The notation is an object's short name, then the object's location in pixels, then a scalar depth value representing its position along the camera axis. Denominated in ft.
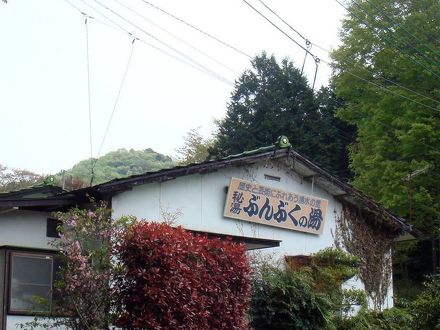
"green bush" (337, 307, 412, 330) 51.55
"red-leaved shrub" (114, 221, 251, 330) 35.73
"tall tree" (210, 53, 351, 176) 123.85
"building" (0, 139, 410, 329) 44.06
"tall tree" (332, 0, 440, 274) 90.38
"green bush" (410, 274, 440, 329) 42.70
